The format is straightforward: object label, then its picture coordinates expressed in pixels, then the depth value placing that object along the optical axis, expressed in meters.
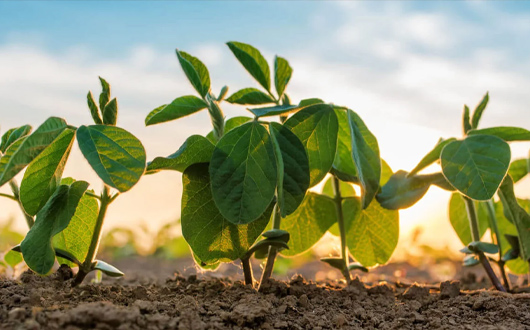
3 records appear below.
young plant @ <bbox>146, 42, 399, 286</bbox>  0.44
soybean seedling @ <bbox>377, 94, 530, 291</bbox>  0.47
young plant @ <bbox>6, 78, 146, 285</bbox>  0.42
